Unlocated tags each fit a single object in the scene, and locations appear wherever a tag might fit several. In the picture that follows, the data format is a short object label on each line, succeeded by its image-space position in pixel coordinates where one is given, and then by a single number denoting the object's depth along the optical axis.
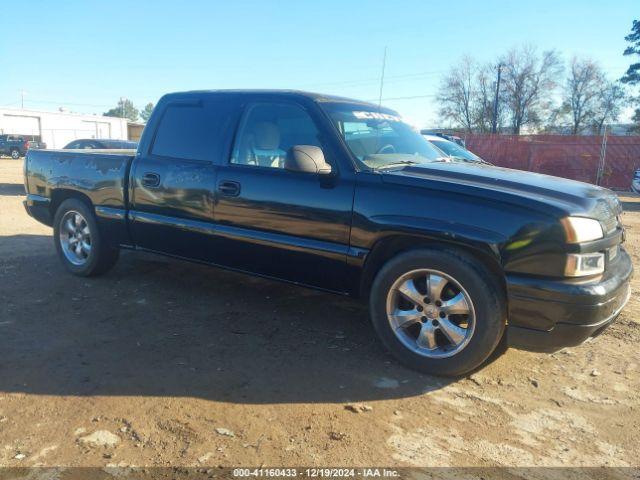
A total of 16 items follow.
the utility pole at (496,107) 50.38
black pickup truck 3.14
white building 48.26
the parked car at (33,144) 33.09
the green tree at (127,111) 123.84
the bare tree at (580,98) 55.66
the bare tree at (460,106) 55.66
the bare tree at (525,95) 53.09
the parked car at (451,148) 10.60
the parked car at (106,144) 13.35
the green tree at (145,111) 128.75
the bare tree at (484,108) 54.47
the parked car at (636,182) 17.91
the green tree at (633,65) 40.88
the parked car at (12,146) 35.53
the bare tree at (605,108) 53.72
